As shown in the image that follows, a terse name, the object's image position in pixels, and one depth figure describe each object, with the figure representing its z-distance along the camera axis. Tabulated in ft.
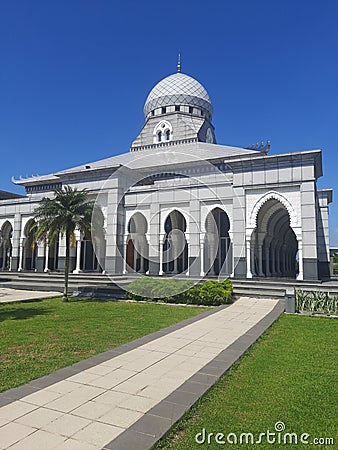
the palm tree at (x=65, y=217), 55.93
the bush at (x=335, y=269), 136.83
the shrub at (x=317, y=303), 44.73
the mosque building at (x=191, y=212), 69.56
